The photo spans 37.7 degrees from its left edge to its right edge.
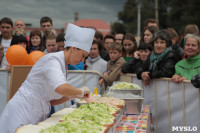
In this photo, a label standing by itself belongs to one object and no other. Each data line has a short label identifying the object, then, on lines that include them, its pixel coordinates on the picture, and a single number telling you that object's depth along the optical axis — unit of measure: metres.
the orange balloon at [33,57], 5.31
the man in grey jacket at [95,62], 6.05
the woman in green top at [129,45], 6.25
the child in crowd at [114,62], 5.69
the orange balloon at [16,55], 5.32
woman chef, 2.86
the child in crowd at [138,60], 5.61
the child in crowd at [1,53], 6.18
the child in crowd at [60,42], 6.26
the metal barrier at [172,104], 4.55
